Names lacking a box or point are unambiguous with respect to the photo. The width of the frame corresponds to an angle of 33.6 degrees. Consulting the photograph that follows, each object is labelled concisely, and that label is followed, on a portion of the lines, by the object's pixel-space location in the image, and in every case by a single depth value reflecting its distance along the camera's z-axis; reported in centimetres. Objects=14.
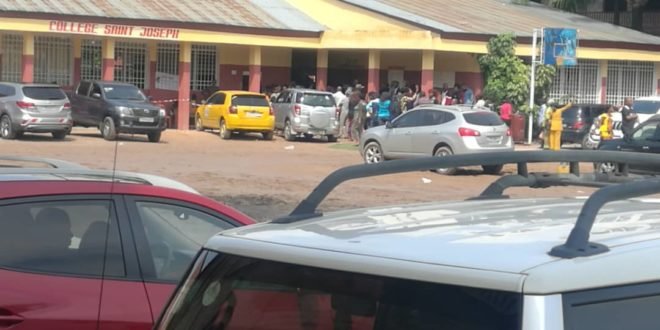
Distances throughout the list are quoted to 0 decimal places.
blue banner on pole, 3519
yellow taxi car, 3403
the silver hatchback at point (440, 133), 2466
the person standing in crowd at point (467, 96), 3730
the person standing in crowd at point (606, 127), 3033
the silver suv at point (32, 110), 2925
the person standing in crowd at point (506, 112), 3369
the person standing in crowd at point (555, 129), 2865
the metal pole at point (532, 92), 3503
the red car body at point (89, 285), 493
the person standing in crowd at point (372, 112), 3384
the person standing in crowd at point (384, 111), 3359
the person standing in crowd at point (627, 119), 3206
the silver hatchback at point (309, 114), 3444
